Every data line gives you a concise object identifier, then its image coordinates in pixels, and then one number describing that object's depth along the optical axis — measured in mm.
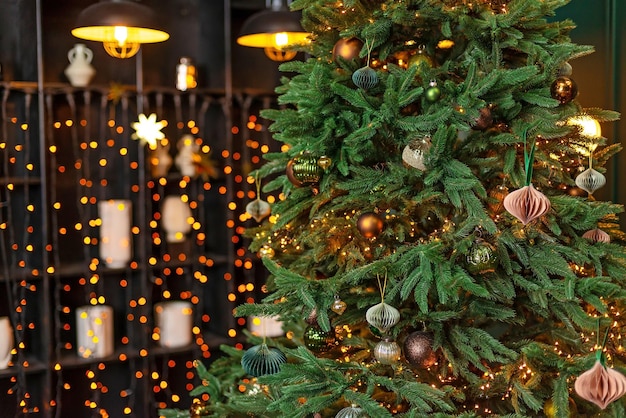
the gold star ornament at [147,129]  3365
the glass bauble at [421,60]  1777
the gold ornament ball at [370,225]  1762
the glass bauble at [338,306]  1729
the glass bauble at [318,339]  1903
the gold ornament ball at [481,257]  1662
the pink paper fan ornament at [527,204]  1562
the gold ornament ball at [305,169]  1844
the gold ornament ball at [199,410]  2145
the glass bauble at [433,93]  1727
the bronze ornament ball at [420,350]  1702
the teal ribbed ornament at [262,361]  1863
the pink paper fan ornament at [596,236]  1769
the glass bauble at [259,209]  2240
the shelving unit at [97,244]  3234
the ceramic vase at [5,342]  3107
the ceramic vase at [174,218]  3527
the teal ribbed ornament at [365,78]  1770
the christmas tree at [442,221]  1658
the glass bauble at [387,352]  1683
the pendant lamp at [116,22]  2615
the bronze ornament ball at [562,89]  1782
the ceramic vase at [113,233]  3367
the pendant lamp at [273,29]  2850
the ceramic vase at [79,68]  3307
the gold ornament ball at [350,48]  1866
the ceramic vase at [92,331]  3299
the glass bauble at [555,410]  1602
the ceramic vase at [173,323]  3475
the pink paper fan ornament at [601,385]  1408
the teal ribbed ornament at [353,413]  1628
